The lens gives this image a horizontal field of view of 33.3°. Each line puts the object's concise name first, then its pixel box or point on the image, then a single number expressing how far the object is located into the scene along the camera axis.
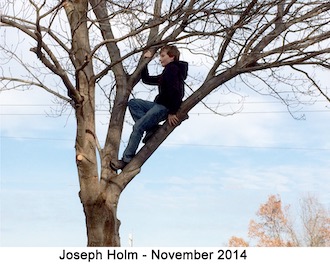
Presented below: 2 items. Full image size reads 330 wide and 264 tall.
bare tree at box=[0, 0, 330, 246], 5.96
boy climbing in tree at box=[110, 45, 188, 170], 6.11
